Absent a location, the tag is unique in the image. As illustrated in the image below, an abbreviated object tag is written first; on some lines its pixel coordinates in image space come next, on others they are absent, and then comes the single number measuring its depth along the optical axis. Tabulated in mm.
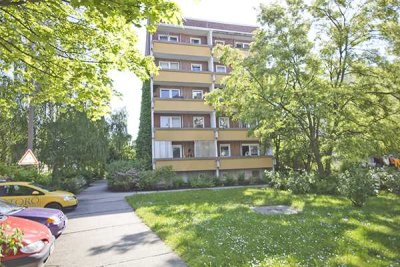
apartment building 28344
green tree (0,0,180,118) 7320
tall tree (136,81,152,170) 29938
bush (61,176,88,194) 21925
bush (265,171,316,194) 18550
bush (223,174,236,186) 27800
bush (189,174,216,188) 25859
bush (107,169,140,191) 24359
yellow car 13547
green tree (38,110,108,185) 21672
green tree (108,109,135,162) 42066
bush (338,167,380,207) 12688
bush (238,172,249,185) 28612
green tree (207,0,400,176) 19578
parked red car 5469
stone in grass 12039
